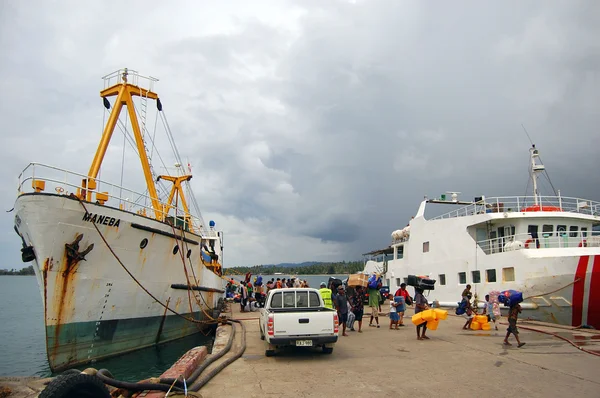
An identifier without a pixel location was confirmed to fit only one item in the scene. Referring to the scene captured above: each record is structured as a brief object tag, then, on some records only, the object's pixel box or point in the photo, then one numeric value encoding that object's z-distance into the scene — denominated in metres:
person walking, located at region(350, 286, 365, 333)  13.52
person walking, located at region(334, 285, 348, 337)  12.71
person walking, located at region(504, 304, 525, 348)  10.27
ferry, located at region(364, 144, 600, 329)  14.19
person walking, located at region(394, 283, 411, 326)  14.12
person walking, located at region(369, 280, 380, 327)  14.96
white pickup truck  8.94
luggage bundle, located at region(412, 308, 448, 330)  11.33
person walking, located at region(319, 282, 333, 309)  14.39
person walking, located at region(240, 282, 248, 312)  22.67
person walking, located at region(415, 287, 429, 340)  11.94
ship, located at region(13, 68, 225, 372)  11.14
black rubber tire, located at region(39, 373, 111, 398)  4.51
